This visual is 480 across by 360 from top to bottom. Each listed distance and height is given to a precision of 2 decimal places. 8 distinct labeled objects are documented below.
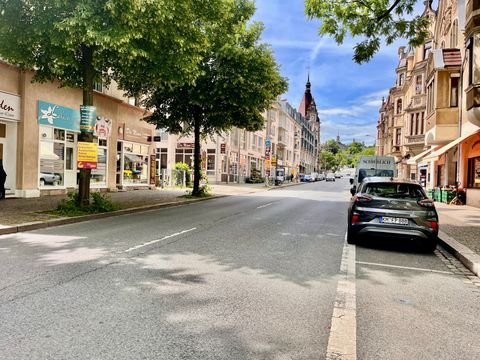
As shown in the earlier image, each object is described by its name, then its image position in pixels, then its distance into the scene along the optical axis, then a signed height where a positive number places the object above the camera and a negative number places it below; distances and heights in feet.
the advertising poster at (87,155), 41.91 +1.58
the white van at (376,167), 87.76 +2.03
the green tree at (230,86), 63.41 +13.65
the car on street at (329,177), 263.70 -1.12
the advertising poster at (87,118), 41.98 +5.32
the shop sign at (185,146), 146.00 +9.37
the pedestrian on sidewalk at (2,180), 51.75 -1.36
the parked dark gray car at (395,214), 27.91 -2.55
